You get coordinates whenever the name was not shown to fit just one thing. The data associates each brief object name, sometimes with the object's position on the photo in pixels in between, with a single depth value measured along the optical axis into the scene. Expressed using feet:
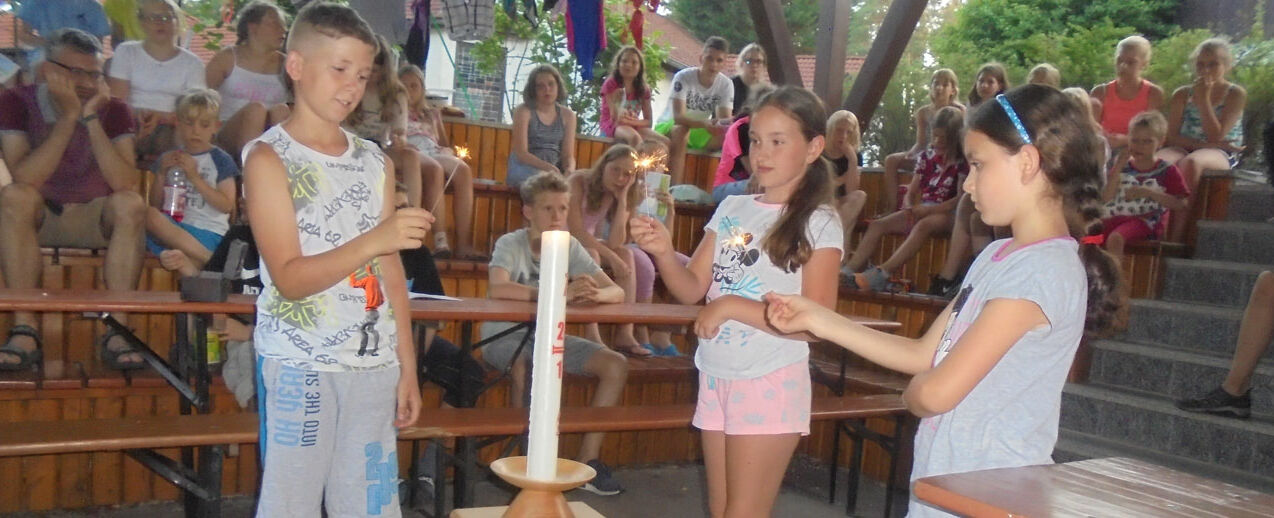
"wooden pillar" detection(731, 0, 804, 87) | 25.68
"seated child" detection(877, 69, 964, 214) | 23.80
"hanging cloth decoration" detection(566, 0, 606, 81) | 24.68
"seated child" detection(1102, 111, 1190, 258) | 19.13
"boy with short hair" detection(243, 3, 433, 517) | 6.52
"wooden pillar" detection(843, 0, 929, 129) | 24.07
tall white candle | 3.40
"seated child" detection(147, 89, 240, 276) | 15.21
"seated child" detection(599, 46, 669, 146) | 24.36
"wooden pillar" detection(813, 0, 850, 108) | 25.88
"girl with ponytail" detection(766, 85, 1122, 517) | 5.69
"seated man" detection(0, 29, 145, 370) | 13.88
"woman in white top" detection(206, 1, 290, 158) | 18.04
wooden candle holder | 3.42
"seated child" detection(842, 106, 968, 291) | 20.89
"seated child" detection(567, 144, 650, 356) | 18.37
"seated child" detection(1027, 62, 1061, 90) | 20.75
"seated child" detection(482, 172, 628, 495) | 15.49
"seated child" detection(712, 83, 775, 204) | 20.61
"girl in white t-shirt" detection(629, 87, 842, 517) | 7.95
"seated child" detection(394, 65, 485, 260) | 19.58
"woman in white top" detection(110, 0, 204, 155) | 17.20
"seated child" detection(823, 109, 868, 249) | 22.39
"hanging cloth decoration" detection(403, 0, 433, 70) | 23.07
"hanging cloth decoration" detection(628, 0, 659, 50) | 25.82
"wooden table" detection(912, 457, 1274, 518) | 4.47
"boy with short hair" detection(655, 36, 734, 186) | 25.62
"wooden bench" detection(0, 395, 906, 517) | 10.18
